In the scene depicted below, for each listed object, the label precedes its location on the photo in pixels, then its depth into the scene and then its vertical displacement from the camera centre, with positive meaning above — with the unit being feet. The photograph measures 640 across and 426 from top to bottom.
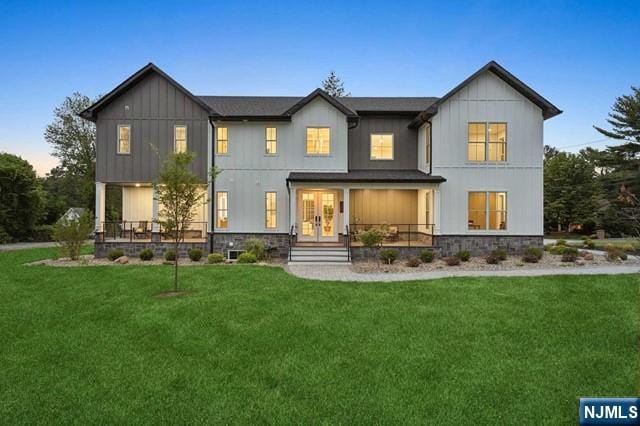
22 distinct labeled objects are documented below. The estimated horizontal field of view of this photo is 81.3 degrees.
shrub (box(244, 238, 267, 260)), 53.03 -4.90
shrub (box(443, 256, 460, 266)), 47.09 -5.85
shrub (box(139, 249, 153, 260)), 53.97 -5.92
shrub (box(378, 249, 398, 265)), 49.11 -5.43
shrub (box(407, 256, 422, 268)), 46.62 -6.03
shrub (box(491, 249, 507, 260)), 49.65 -5.17
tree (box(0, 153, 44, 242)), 89.25 +3.53
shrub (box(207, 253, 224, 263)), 50.83 -6.03
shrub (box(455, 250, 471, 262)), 50.29 -5.41
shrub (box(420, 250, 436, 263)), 49.78 -5.51
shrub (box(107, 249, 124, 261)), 53.57 -5.91
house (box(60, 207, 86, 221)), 129.23 +1.06
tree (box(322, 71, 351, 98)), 122.31 +42.89
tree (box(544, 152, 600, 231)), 124.47 +8.11
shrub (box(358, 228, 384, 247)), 49.02 -2.96
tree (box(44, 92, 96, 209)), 130.41 +26.56
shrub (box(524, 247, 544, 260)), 50.39 -4.94
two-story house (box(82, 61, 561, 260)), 55.57 +8.48
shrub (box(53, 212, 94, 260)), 52.26 -2.81
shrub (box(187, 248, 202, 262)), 52.80 -5.80
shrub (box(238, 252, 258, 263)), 50.37 -5.95
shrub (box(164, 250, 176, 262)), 52.29 -5.96
